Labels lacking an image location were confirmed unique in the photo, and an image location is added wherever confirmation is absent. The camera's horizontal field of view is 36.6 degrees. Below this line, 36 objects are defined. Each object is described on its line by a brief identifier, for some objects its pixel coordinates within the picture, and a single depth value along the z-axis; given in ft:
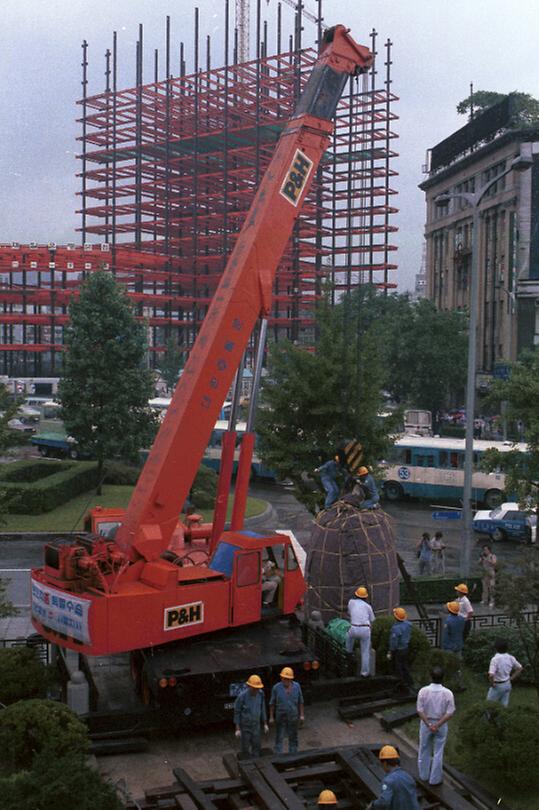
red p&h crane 38.27
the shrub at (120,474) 118.01
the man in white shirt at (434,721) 33.42
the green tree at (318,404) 71.41
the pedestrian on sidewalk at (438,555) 78.74
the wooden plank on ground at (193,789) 30.83
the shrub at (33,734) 33.58
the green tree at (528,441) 63.98
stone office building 208.44
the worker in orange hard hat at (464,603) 46.91
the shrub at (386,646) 46.57
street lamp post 65.16
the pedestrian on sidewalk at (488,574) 62.85
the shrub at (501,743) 34.40
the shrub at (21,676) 40.55
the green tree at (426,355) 189.67
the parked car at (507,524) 94.58
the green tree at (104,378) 104.83
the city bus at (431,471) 116.88
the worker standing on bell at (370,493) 51.34
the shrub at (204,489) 105.19
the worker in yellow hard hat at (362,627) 44.11
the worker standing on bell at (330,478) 51.60
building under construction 256.93
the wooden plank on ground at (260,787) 30.62
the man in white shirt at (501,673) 38.70
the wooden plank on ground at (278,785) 30.59
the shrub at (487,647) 47.67
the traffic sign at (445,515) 67.31
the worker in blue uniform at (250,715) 35.22
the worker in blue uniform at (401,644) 43.34
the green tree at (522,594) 43.96
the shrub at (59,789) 26.66
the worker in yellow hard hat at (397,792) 26.23
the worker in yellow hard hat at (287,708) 35.63
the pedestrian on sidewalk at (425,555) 77.51
